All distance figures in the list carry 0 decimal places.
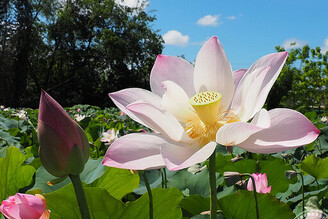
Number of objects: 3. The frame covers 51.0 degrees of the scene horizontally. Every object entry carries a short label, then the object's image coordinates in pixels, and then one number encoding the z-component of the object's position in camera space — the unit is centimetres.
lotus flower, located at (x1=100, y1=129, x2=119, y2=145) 138
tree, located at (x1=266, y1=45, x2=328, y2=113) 1547
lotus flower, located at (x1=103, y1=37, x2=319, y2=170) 38
